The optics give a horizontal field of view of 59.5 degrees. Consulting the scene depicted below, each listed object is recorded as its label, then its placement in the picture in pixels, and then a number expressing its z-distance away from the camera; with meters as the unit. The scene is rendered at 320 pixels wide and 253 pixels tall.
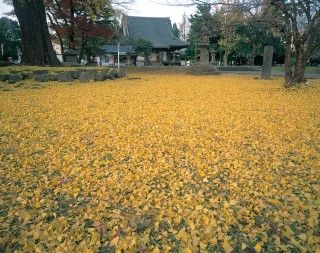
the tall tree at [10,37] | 33.69
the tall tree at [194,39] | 34.37
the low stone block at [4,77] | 10.86
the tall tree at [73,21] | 22.20
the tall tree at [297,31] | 9.50
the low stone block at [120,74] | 15.74
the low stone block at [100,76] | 13.58
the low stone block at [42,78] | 11.27
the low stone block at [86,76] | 12.71
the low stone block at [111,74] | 14.59
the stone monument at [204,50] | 22.50
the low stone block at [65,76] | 11.87
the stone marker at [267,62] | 16.81
